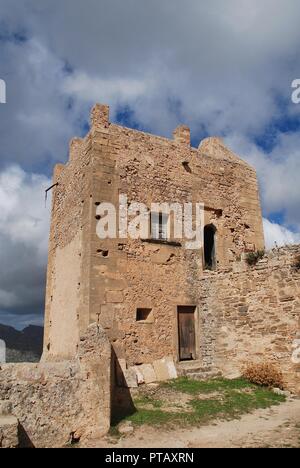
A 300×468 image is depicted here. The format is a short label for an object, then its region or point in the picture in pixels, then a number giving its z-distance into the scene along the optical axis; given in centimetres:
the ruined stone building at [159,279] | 1084
